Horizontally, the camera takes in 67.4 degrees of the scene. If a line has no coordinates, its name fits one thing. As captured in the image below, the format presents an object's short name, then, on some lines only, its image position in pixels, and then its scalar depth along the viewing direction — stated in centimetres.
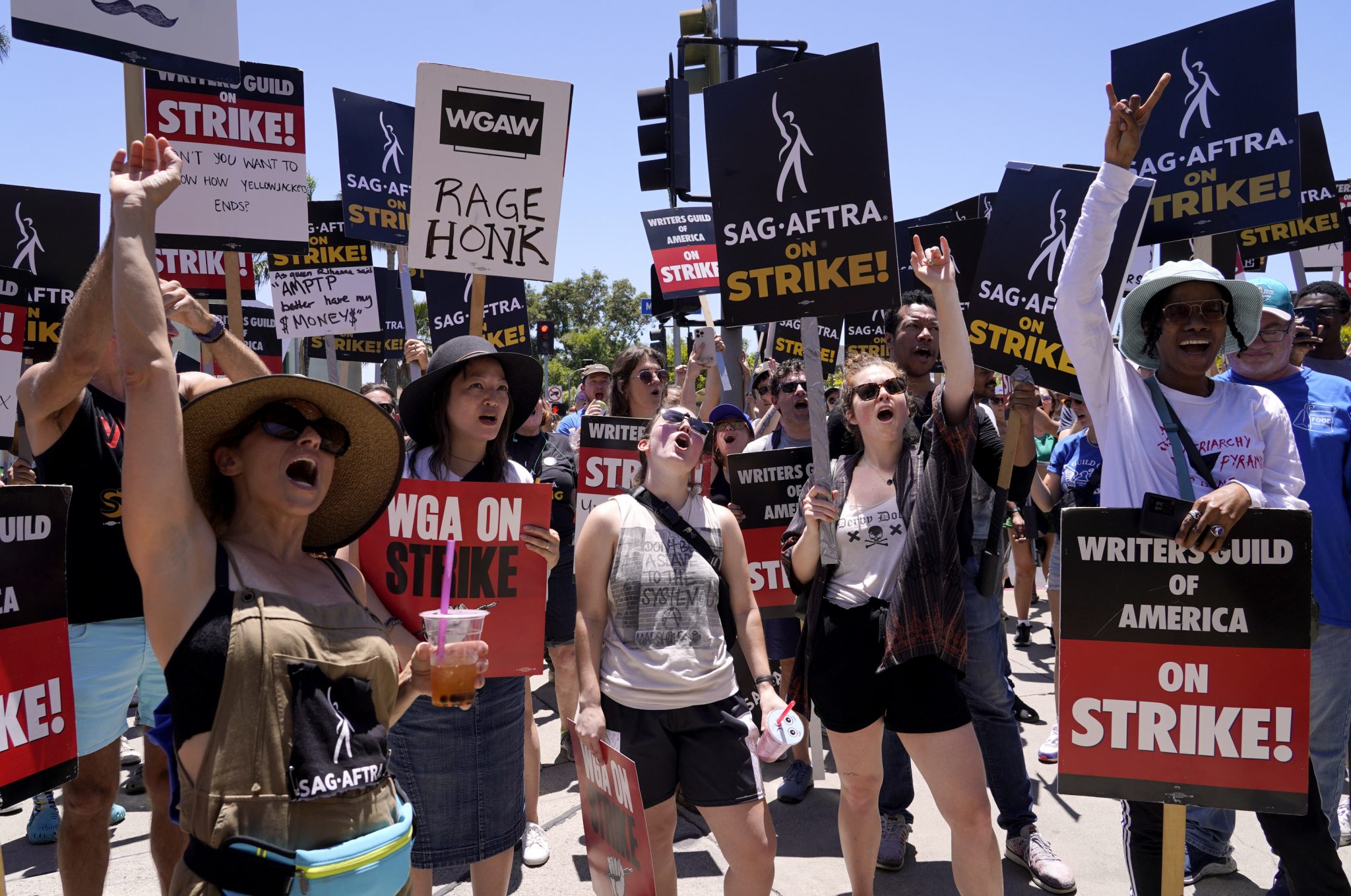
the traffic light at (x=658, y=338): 2077
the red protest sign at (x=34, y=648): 249
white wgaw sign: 447
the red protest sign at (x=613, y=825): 316
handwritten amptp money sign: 812
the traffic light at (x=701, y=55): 1012
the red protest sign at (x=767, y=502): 529
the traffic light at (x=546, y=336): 1931
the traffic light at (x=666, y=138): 965
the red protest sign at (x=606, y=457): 566
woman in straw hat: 202
